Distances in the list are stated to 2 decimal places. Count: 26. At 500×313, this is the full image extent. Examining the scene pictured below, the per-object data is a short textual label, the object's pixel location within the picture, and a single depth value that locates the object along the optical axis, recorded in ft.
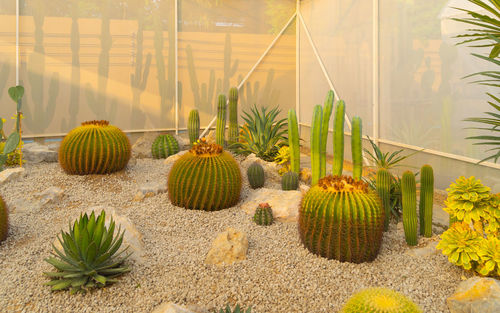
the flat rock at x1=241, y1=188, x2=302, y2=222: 11.88
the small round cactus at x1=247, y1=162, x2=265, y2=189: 15.28
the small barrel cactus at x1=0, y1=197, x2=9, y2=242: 9.90
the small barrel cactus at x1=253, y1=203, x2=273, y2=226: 11.46
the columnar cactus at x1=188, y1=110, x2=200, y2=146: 22.90
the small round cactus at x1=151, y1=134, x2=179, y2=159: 20.83
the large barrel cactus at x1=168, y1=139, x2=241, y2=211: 12.34
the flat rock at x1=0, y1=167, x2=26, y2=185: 15.31
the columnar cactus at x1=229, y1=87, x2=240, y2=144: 22.47
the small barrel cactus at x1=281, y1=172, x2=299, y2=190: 14.70
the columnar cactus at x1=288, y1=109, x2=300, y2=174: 15.14
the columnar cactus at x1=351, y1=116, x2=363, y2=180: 11.96
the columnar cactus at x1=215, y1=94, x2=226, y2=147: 22.00
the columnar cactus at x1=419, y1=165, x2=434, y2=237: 9.67
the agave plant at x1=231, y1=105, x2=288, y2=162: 19.75
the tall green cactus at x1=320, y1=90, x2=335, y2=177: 12.95
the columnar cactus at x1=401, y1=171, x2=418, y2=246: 9.66
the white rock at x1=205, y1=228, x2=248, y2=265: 9.05
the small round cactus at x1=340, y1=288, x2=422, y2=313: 5.26
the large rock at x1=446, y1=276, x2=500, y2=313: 6.86
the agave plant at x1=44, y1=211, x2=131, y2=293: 7.69
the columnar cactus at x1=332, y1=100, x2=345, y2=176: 12.51
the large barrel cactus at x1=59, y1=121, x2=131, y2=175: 15.24
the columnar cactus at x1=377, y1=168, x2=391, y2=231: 10.96
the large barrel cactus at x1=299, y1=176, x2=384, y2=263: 8.63
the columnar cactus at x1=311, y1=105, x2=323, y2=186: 13.08
